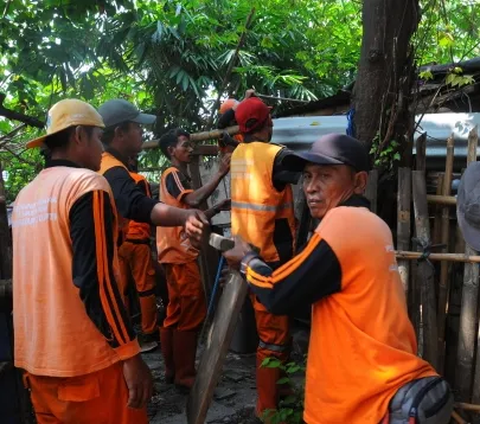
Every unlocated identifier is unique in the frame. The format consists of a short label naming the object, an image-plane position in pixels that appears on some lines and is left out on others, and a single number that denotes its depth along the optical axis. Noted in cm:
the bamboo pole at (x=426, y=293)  339
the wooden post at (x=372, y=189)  354
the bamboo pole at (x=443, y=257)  323
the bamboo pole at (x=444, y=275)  346
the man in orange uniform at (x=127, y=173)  303
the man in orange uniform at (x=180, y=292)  446
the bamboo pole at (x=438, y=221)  354
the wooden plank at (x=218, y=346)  318
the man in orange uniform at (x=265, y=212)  371
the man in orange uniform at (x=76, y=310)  214
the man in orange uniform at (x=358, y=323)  188
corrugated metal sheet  386
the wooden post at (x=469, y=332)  329
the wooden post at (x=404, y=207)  352
